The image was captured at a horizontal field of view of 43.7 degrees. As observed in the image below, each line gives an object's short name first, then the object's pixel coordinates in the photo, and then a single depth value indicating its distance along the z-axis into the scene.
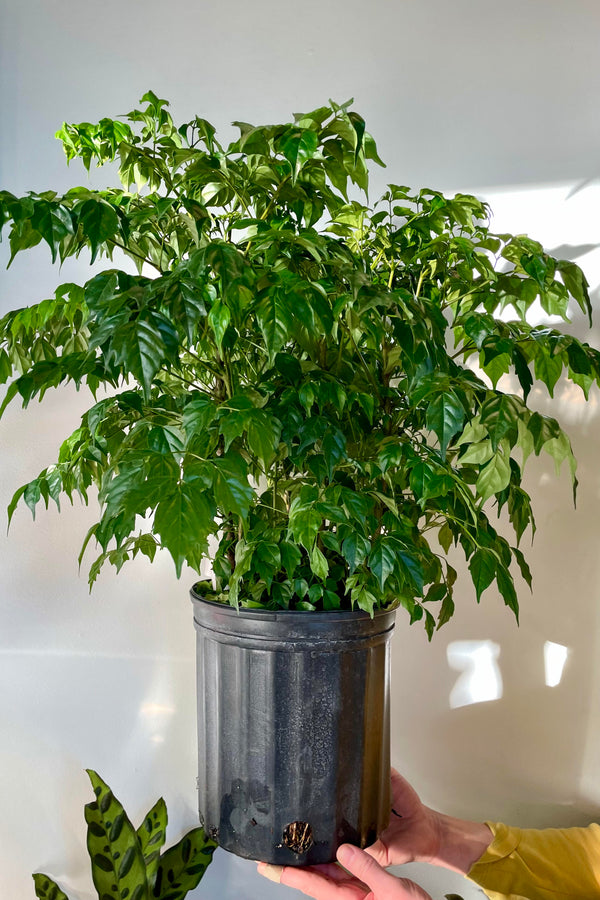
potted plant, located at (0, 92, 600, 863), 0.72
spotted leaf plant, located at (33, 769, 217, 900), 1.24
